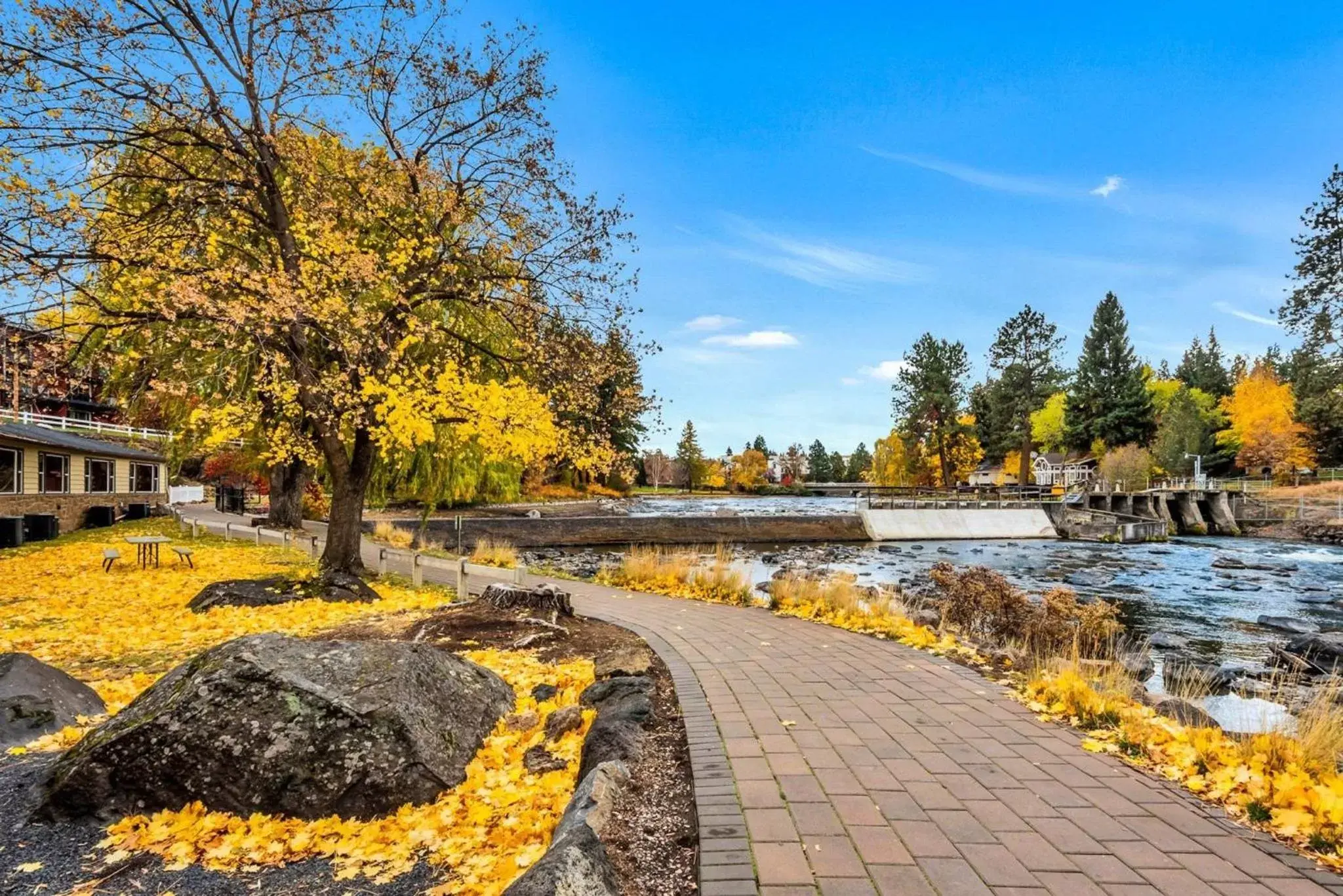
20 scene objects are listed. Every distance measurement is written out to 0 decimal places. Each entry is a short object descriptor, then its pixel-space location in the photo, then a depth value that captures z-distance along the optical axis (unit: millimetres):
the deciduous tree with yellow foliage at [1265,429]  47531
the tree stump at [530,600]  8586
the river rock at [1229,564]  21766
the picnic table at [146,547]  12320
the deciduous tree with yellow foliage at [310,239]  8102
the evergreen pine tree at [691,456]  93125
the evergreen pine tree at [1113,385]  55719
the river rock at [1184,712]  4793
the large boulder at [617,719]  3887
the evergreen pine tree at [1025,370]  53969
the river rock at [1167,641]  10656
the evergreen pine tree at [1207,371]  63938
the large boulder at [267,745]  3367
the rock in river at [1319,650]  9266
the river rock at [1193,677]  6883
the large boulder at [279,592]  8969
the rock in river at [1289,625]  11719
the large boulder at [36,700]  4289
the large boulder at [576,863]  2271
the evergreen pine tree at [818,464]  109562
